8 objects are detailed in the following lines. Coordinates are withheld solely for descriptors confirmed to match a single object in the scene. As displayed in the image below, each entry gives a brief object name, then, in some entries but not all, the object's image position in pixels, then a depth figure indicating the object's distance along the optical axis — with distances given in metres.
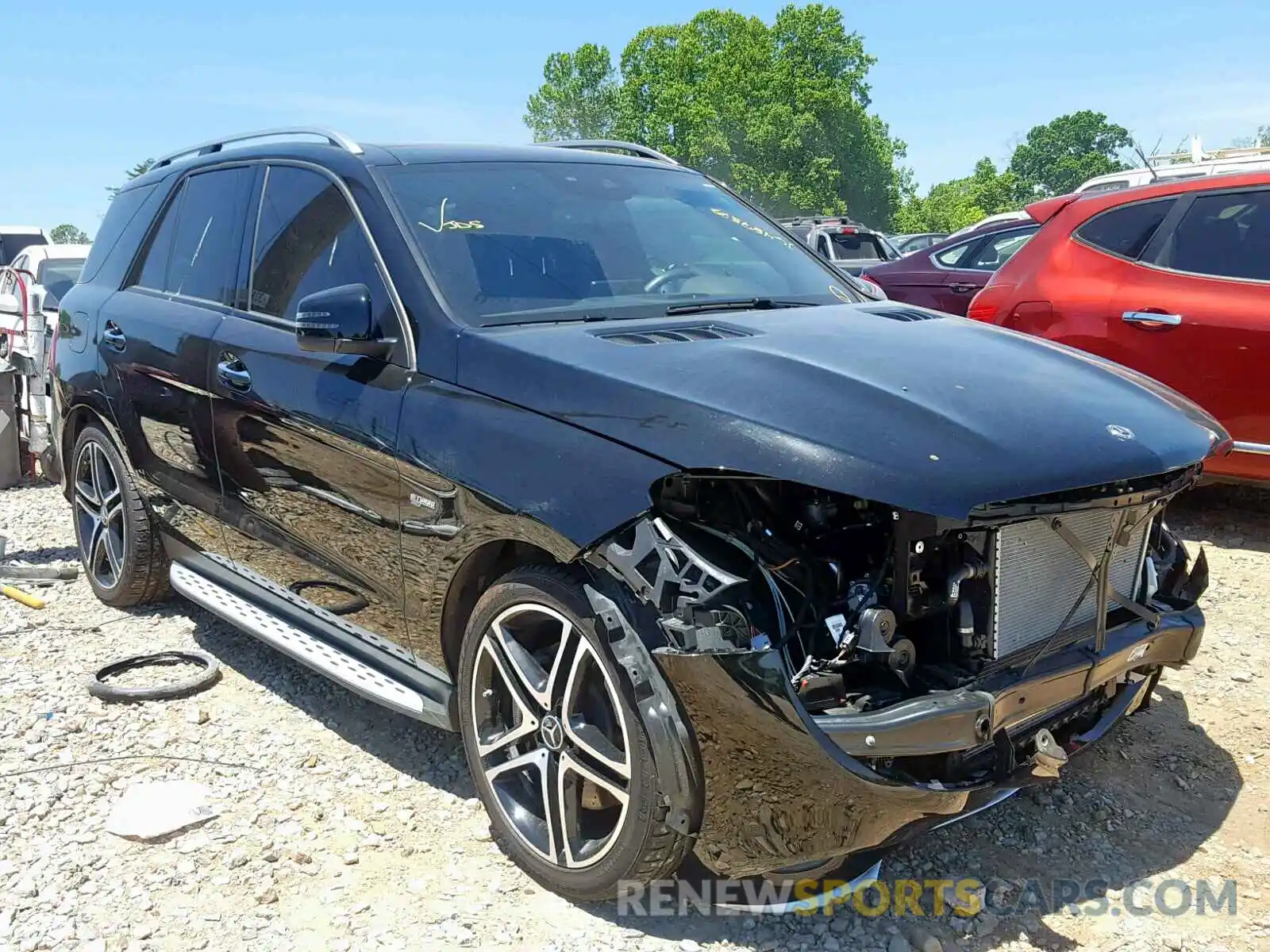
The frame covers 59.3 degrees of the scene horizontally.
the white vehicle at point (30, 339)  7.21
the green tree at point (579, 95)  73.81
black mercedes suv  2.35
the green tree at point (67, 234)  60.96
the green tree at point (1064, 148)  111.69
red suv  5.23
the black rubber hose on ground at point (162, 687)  4.12
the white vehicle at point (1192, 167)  6.52
